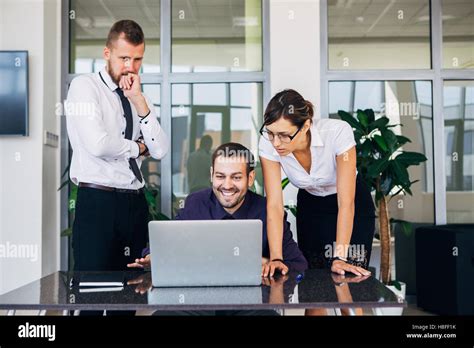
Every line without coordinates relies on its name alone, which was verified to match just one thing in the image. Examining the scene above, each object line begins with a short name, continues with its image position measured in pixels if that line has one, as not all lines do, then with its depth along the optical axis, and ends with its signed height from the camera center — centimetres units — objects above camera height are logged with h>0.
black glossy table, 149 -33
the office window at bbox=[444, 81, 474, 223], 471 +29
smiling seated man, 242 -6
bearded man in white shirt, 249 +15
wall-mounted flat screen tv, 412 +67
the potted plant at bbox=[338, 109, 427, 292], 399 +15
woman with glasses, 237 -1
